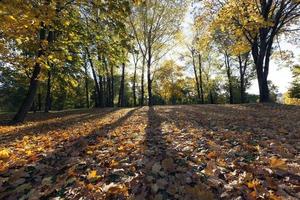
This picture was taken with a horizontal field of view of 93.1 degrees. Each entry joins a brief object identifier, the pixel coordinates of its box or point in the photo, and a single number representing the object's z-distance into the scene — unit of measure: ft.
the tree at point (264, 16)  29.96
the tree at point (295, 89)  77.20
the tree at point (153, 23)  47.98
